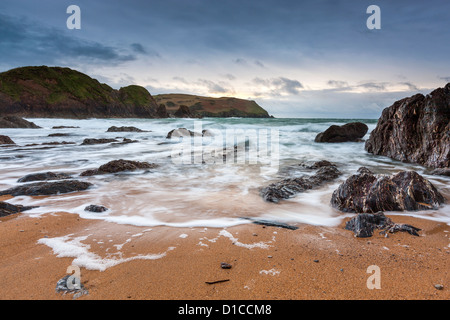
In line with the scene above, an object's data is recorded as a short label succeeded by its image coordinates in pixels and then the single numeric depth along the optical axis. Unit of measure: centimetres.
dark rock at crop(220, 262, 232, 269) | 219
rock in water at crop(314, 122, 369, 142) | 1414
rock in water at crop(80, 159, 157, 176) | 646
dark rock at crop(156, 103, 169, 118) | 7806
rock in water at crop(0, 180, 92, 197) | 460
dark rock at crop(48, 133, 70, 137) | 1761
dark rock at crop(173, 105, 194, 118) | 8094
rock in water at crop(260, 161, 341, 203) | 455
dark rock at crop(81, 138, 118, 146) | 1361
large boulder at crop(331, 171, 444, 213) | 377
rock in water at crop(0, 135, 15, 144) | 1294
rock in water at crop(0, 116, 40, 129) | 2213
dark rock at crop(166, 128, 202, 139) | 1868
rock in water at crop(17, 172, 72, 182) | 567
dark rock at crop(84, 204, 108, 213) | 378
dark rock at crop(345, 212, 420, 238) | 291
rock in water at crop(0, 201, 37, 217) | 352
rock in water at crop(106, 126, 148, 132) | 2352
